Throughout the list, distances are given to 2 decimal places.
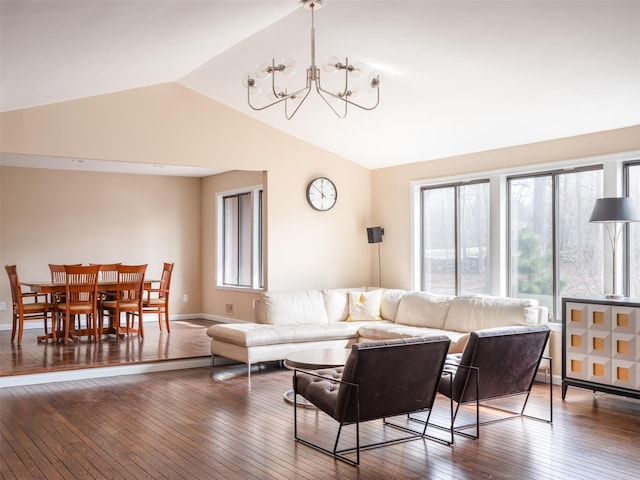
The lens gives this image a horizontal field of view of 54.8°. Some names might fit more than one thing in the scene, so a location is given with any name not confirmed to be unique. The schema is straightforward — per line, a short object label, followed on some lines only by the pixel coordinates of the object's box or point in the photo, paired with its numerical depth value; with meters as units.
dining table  7.74
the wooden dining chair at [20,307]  7.77
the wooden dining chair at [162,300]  8.77
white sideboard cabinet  5.06
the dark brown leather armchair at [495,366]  4.42
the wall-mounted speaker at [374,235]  8.19
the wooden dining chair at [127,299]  8.27
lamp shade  5.25
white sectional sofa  6.34
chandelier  4.46
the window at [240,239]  9.48
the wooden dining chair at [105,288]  8.22
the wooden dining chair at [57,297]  7.96
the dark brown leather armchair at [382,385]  3.88
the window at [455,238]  7.20
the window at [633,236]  5.74
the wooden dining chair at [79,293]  7.76
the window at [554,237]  6.11
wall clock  8.16
